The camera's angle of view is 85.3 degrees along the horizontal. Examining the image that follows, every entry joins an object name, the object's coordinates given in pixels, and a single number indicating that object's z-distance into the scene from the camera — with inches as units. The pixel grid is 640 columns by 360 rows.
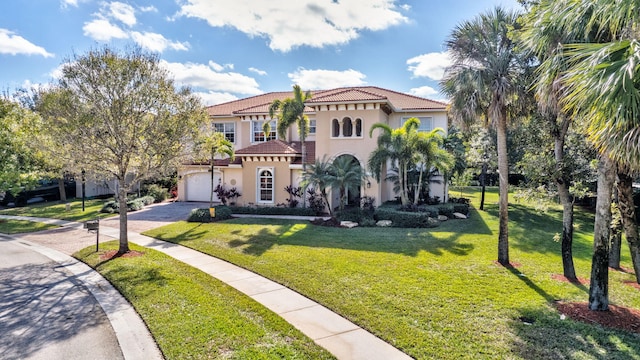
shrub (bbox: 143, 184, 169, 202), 1161.1
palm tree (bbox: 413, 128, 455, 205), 763.4
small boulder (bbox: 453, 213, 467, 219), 861.2
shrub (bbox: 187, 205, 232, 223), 806.1
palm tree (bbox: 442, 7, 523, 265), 438.9
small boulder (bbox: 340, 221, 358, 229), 746.6
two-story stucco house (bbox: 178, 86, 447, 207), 888.9
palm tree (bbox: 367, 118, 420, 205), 766.5
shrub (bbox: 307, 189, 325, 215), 888.9
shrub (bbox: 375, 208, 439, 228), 741.3
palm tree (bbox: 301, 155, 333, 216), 777.6
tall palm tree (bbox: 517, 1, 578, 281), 320.8
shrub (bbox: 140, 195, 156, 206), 1090.1
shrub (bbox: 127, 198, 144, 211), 992.9
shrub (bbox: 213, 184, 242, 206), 1000.2
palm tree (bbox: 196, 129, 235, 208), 567.0
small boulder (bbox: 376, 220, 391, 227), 753.3
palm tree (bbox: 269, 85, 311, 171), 869.2
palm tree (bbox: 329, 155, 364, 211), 772.0
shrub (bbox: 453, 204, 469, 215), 902.2
